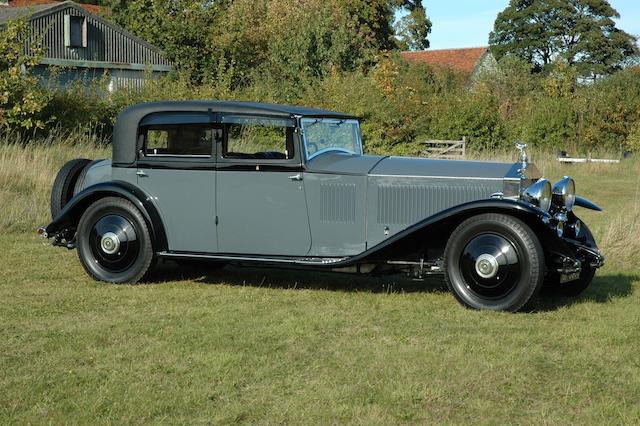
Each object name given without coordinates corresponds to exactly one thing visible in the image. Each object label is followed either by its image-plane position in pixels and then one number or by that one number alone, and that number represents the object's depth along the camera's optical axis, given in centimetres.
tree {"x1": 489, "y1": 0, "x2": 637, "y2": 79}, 5935
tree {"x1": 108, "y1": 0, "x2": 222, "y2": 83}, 4219
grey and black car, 722
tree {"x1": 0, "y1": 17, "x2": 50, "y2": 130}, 1852
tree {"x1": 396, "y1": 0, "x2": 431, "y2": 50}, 6406
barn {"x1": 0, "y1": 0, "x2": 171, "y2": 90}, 4350
